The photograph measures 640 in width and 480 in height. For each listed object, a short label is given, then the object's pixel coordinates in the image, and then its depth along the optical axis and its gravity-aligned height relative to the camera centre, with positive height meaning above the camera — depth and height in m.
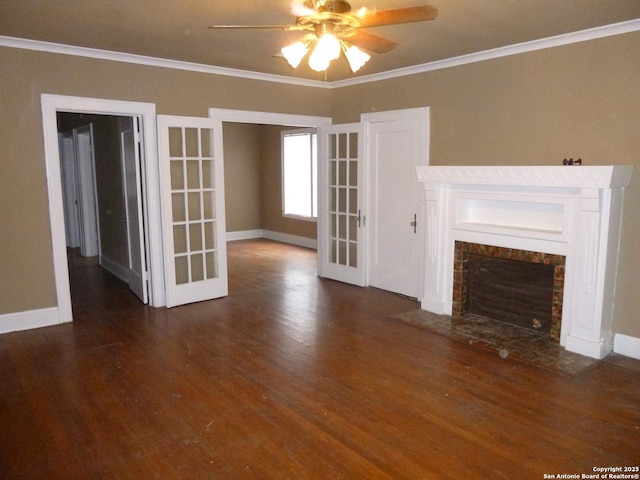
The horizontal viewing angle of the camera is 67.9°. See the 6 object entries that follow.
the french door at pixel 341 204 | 6.05 -0.37
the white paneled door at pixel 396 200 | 5.39 -0.28
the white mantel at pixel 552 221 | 3.65 -0.41
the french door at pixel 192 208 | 5.06 -0.34
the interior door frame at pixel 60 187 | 4.39 -0.06
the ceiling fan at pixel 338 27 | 2.42 +0.81
